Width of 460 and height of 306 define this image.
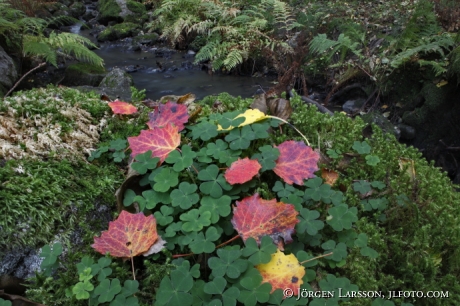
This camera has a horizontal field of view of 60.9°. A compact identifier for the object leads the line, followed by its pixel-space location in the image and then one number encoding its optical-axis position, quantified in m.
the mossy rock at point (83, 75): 1.73
